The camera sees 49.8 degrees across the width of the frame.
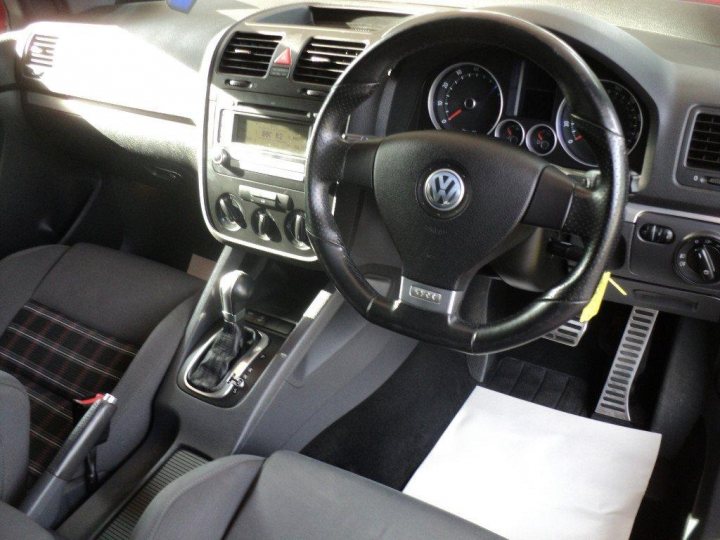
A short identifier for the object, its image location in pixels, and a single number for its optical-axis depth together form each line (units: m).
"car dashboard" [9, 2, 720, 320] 1.10
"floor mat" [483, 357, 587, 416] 1.66
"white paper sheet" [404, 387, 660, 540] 1.35
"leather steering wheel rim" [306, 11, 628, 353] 0.89
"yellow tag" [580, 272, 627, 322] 0.97
